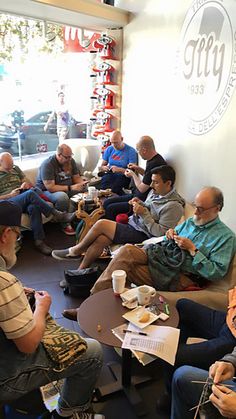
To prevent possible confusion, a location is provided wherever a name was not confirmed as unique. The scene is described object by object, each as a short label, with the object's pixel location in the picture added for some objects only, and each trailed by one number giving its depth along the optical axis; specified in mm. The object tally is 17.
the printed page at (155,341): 1598
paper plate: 1749
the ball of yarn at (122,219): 3391
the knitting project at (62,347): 1491
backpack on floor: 2816
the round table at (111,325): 1743
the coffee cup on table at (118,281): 1994
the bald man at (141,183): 3559
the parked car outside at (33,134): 4836
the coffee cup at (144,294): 1885
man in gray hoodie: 2809
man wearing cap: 1286
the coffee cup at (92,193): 3793
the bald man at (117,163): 4133
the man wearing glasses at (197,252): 2209
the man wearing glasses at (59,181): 4082
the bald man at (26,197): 3748
